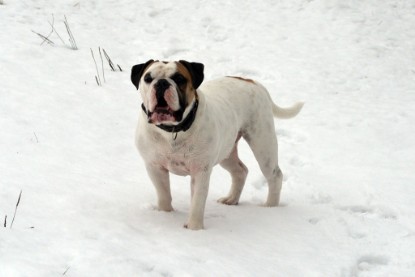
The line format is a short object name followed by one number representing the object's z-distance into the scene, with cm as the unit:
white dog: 727
